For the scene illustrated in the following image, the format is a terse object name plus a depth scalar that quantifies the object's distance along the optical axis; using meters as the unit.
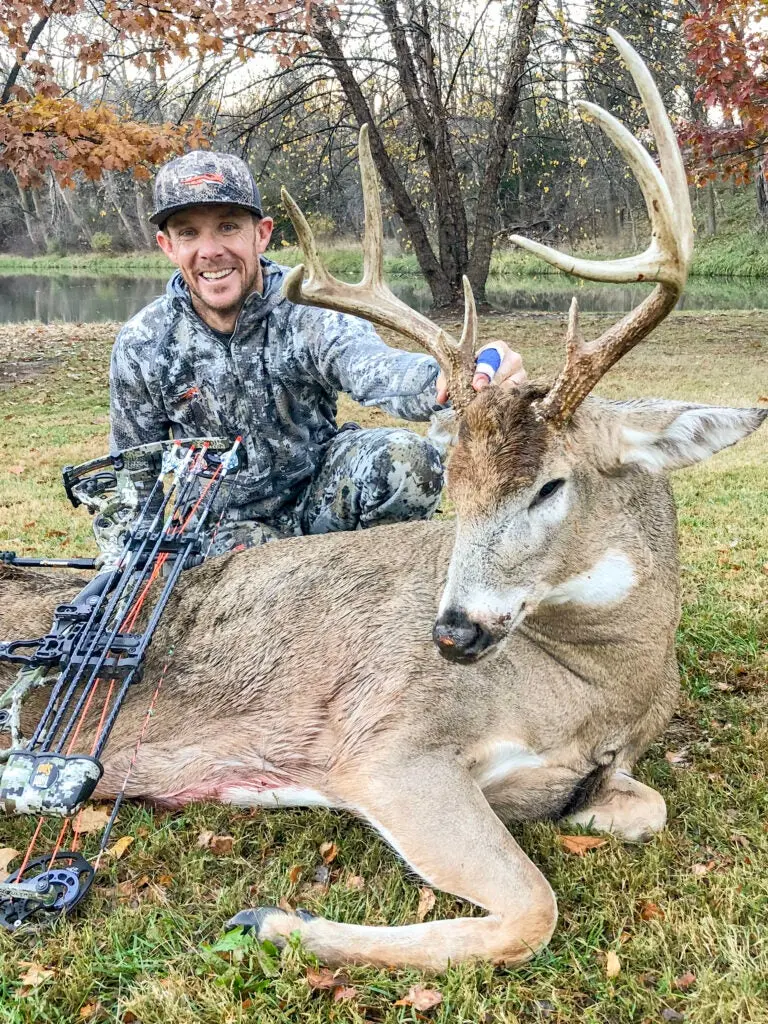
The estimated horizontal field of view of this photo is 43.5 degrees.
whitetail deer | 2.78
